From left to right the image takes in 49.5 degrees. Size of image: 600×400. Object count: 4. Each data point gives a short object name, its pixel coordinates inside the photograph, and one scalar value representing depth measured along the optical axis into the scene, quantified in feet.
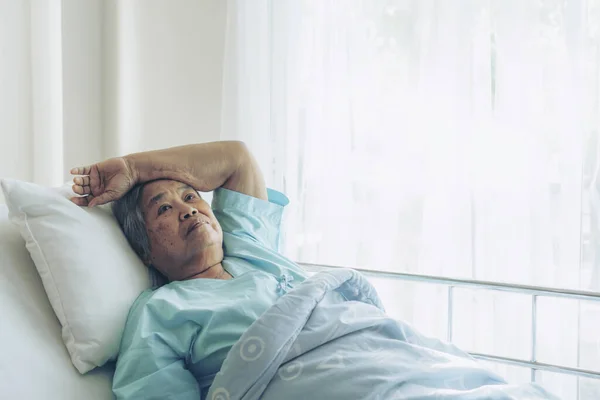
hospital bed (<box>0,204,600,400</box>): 3.65
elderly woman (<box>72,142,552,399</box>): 3.81
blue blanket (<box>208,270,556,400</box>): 3.74
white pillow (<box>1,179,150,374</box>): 4.11
